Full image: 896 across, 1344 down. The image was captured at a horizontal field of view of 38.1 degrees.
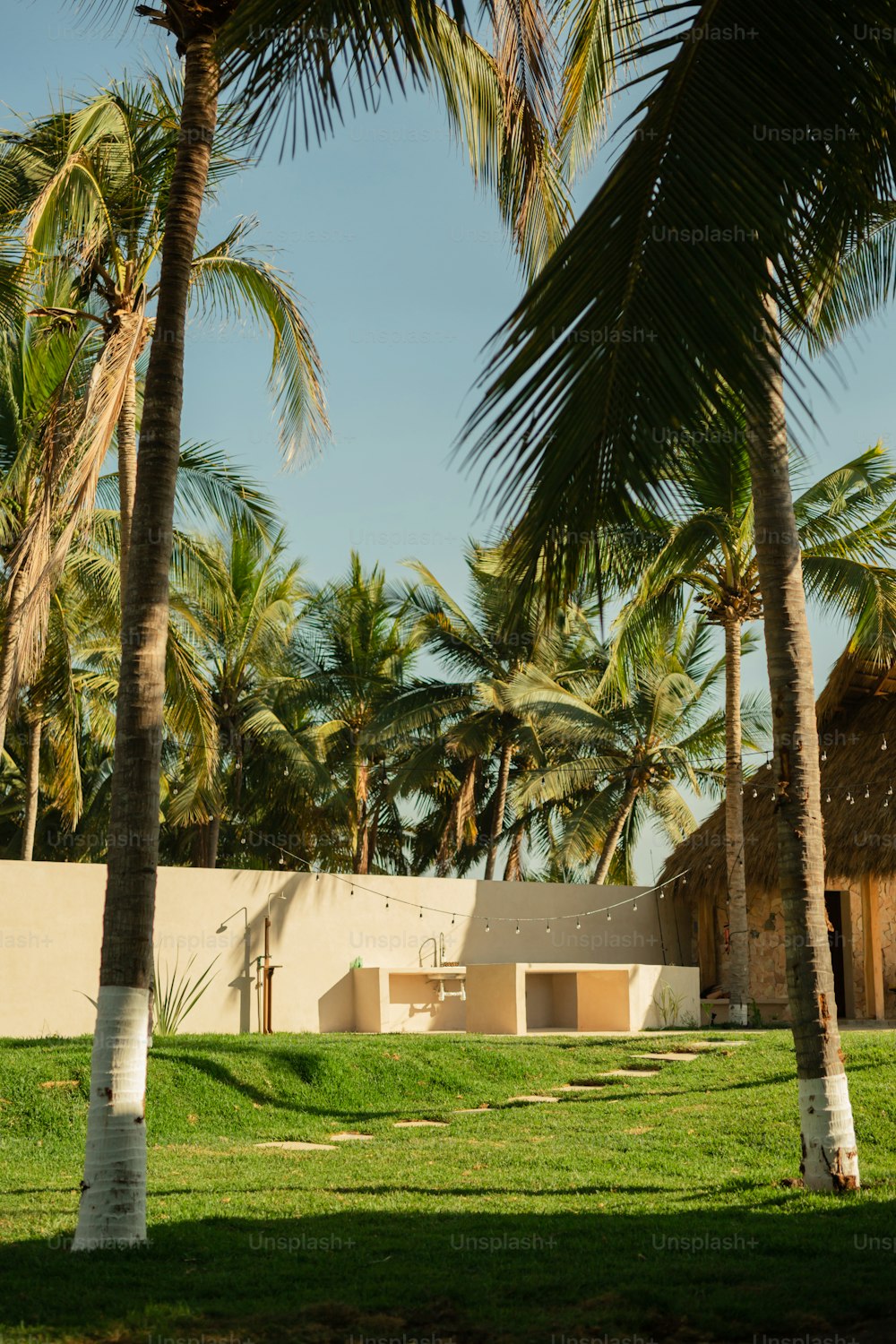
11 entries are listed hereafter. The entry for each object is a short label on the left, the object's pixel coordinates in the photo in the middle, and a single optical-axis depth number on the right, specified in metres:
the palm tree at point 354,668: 24.00
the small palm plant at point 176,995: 13.66
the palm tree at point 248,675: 21.64
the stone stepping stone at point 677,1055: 12.38
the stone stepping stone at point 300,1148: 9.06
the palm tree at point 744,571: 14.92
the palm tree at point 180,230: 4.63
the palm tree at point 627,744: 21.09
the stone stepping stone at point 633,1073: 11.91
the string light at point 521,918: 16.16
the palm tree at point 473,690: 22.56
